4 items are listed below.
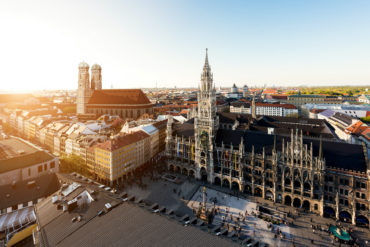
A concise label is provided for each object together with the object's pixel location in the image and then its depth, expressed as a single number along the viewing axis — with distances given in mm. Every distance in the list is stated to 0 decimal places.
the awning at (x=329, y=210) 55000
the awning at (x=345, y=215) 53575
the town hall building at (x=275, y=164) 53438
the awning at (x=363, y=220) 51188
